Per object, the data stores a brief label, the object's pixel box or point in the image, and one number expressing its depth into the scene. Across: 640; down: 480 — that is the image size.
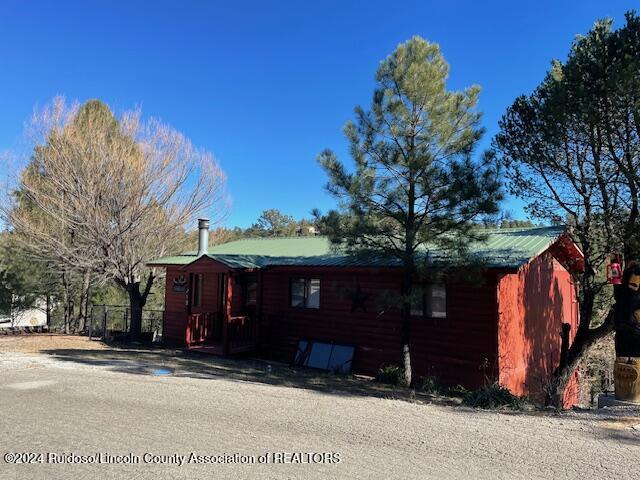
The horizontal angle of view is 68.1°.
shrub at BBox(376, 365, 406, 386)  10.23
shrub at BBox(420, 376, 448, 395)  9.60
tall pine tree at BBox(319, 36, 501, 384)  9.04
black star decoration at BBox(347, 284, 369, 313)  12.05
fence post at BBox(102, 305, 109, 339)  15.65
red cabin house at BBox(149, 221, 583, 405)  10.27
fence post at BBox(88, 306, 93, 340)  15.88
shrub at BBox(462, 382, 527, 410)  7.76
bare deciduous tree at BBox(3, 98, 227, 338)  14.86
